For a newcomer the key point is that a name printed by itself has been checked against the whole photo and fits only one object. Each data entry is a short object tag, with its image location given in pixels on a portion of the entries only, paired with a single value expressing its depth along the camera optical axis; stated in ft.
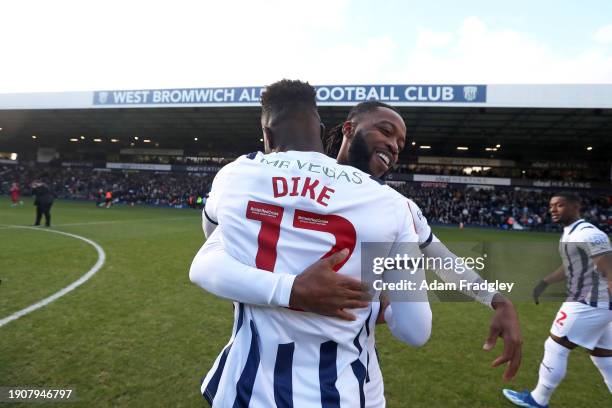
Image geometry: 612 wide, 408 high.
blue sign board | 60.90
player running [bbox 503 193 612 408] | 10.44
